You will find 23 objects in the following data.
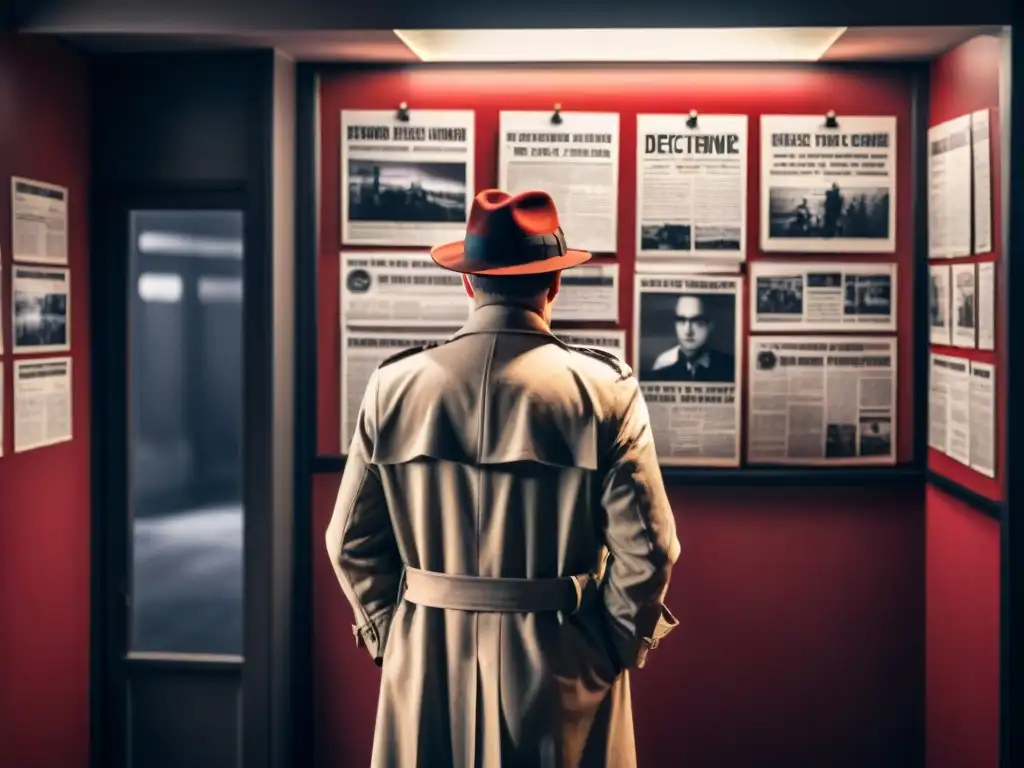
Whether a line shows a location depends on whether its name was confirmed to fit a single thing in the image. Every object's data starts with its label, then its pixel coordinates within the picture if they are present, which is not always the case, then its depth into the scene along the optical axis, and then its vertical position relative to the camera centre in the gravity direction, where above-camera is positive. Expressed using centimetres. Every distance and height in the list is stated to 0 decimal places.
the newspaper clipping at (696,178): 349 +60
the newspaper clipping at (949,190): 313 +52
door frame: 348 -35
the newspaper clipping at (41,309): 301 +14
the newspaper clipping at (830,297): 351 +21
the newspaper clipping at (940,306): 329 +17
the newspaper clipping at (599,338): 352 +7
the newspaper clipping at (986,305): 294 +15
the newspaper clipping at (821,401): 351 -14
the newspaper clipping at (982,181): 297 +51
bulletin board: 349 +85
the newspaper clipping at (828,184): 349 +58
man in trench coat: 235 -37
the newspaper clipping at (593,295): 352 +21
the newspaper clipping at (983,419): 294 -17
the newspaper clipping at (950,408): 314 -15
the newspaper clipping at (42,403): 302 -14
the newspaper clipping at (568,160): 349 +65
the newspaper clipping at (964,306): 309 +16
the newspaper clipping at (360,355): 354 +1
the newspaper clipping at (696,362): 352 -1
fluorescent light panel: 306 +95
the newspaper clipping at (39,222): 300 +40
